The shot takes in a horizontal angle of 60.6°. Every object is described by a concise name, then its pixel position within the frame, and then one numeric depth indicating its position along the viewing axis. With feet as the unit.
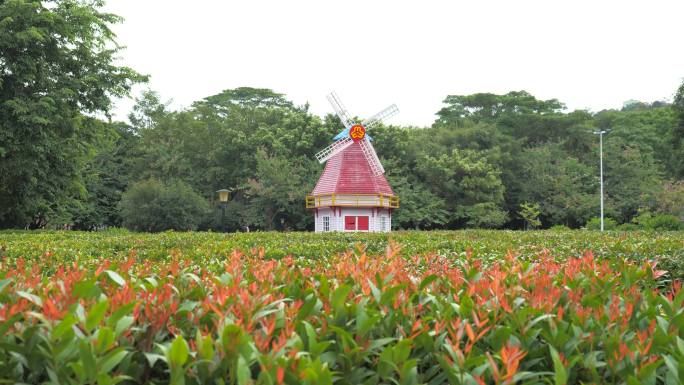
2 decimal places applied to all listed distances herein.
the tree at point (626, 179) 135.13
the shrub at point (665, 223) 80.23
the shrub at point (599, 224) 109.50
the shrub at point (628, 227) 92.95
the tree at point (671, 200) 119.96
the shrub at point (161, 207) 117.80
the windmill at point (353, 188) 110.63
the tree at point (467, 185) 128.92
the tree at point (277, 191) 122.83
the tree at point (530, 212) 131.54
